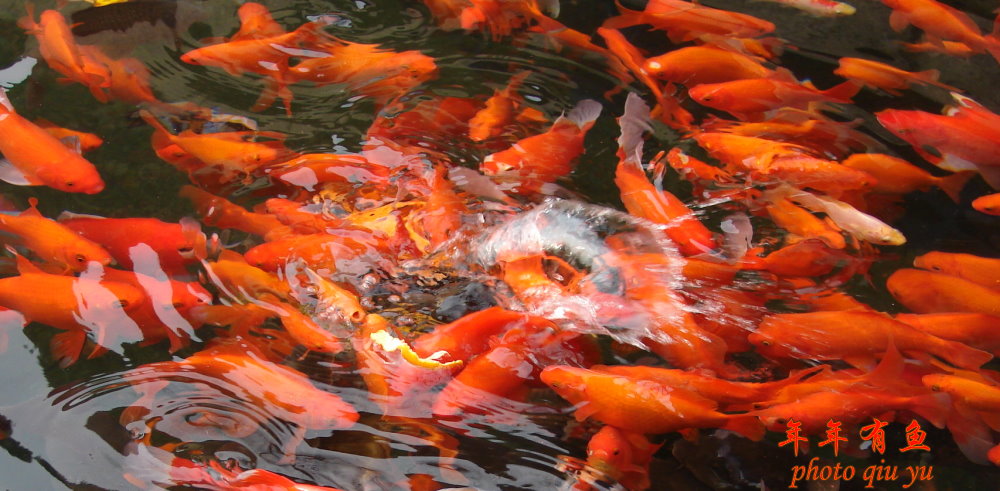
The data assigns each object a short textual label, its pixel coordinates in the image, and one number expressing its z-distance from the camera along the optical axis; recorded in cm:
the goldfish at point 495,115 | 333
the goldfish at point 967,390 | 230
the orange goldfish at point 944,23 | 373
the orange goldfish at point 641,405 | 217
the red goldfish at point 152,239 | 273
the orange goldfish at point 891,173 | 308
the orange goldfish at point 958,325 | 248
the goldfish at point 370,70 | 359
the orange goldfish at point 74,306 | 249
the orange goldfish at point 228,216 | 290
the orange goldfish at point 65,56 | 363
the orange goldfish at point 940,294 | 263
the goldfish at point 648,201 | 274
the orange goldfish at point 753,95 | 331
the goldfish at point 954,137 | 315
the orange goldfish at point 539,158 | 305
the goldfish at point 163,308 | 257
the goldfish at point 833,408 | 219
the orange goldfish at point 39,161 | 288
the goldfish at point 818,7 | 405
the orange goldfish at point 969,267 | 279
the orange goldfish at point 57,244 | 267
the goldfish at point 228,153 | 312
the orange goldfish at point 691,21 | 381
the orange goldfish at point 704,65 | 348
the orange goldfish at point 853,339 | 238
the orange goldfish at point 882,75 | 367
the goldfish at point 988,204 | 311
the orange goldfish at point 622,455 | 217
